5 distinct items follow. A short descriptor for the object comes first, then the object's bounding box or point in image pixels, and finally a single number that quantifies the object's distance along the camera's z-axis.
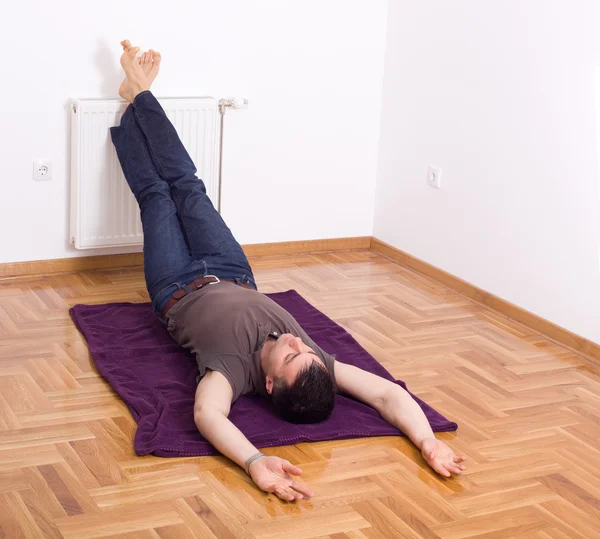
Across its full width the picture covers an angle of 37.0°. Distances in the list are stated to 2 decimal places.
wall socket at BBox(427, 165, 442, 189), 4.32
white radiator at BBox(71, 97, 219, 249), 3.88
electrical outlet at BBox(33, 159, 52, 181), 3.90
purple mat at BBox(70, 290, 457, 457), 2.65
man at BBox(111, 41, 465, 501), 2.58
